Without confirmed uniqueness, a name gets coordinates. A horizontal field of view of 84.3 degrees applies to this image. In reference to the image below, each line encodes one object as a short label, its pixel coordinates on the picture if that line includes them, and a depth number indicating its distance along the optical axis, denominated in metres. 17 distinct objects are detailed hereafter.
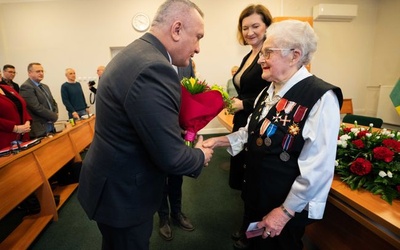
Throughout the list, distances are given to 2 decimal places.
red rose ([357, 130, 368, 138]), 1.36
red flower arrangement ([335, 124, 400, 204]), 1.10
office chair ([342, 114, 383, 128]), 2.68
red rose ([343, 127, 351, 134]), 1.52
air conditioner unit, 5.20
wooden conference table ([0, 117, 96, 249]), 1.77
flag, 4.65
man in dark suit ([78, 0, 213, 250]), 0.77
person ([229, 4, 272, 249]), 1.47
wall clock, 5.08
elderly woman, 0.92
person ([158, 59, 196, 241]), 1.97
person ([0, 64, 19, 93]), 3.80
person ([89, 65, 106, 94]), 4.92
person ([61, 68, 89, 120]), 4.73
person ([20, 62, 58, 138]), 3.26
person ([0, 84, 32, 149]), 2.43
